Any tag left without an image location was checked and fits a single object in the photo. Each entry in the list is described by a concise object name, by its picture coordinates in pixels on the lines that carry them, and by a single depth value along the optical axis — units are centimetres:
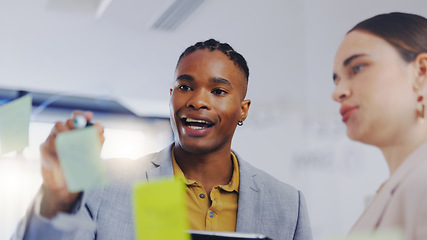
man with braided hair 74
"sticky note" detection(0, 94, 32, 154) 66
